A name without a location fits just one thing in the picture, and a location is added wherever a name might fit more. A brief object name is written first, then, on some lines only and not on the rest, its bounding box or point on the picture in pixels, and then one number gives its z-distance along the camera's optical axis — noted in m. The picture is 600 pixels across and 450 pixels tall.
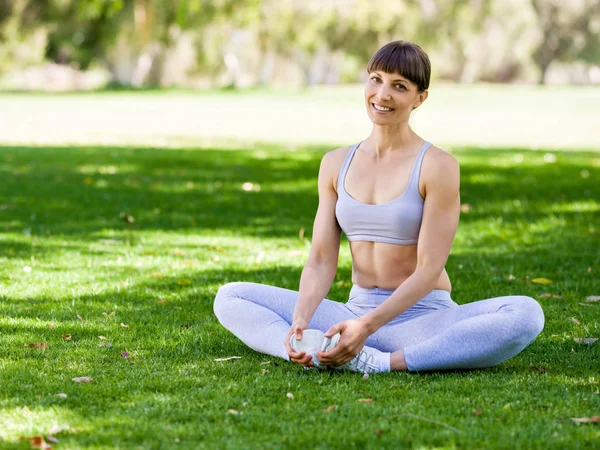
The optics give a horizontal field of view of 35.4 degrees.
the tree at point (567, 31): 55.78
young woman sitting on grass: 4.20
